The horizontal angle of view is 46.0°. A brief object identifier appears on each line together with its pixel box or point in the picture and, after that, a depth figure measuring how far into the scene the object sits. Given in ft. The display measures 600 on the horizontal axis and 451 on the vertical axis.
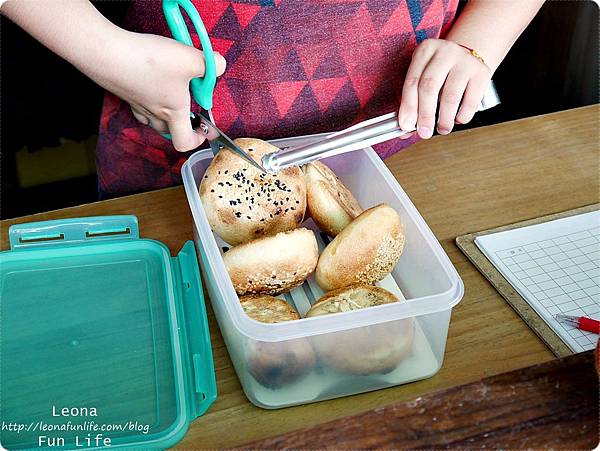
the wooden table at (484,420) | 1.50
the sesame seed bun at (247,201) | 2.10
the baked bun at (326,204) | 2.19
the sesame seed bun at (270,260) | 1.95
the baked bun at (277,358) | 1.78
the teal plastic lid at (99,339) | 1.84
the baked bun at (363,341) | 1.81
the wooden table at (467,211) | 1.89
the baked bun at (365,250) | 1.98
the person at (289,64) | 2.04
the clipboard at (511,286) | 2.08
